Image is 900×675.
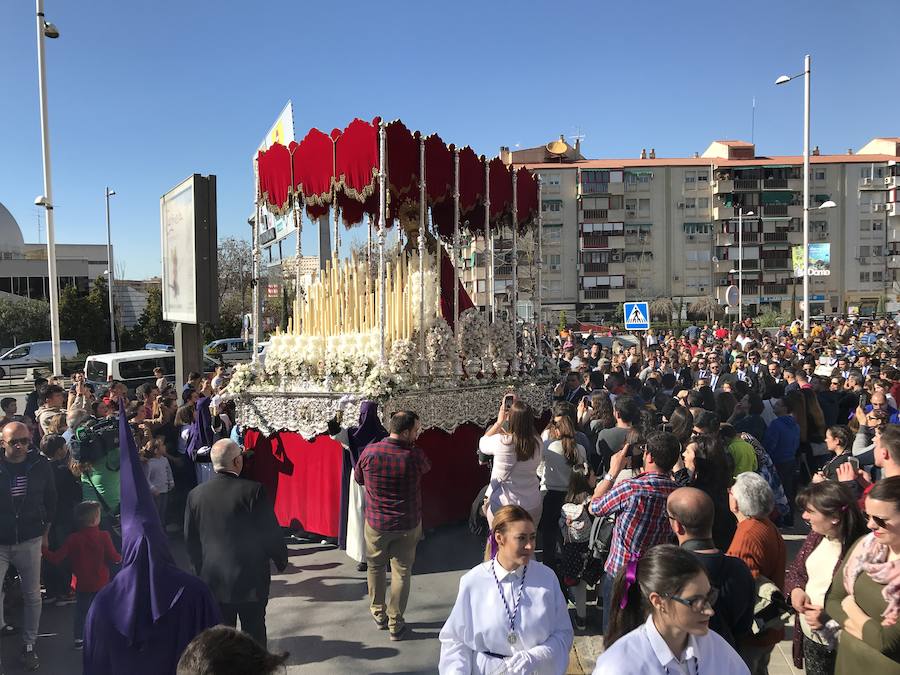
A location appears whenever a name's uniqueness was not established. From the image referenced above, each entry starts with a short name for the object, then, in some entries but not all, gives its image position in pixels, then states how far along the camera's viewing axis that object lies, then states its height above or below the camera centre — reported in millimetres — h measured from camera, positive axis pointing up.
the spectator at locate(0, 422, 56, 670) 4691 -1418
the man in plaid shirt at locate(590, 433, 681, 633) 3762 -1147
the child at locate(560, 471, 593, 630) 4902 -1772
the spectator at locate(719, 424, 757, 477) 5695 -1271
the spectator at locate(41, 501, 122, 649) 4926 -1808
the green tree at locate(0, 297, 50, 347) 33188 -309
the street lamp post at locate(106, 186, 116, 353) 30647 -385
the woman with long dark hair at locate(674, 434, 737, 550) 4730 -1209
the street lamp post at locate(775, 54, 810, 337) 19938 +3695
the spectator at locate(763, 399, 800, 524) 7527 -1513
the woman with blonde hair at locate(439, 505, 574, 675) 2779 -1311
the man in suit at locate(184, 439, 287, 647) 4027 -1390
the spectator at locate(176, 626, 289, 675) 1846 -968
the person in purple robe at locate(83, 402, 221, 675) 2701 -1210
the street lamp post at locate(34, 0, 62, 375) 12859 +3021
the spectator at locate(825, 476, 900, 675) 2697 -1230
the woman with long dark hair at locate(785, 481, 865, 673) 3217 -1245
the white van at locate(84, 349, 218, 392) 17000 -1363
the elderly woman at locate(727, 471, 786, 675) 3568 -1239
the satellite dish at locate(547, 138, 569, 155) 60412 +14755
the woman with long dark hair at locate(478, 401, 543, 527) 5133 -1163
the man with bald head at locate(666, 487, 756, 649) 2877 -1146
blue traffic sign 14674 -158
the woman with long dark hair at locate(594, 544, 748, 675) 2139 -1073
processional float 7289 -28
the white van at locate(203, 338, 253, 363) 28327 -1637
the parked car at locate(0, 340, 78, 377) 27719 -1720
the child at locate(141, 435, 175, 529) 6402 -1513
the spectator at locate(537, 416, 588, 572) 5590 -1361
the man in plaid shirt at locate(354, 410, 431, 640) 5059 -1495
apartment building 60000 +7173
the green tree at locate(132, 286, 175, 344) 33781 -652
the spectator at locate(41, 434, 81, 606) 5461 -1633
